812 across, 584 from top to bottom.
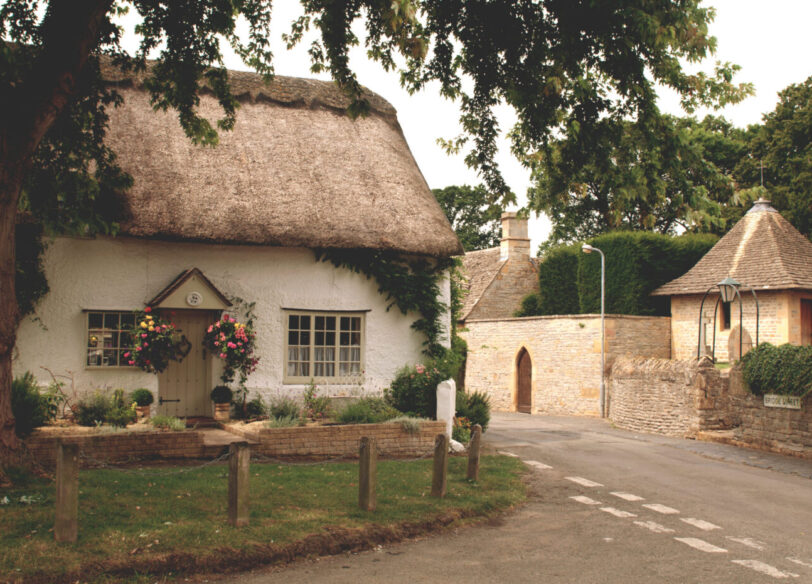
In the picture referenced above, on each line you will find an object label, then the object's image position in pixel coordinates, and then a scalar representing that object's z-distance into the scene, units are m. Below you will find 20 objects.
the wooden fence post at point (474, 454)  10.15
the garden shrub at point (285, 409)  13.28
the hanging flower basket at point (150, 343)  12.63
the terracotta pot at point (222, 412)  13.38
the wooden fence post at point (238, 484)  7.31
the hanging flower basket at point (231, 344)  13.21
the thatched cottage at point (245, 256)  12.83
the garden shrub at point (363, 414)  12.95
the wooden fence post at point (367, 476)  8.28
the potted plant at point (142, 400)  12.60
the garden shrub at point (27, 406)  10.73
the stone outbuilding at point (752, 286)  23.55
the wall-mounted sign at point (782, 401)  15.21
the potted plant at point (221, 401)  13.38
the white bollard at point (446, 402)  13.49
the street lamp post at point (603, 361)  26.14
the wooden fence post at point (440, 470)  9.13
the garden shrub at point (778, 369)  14.96
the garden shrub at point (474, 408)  15.41
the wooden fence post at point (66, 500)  6.55
